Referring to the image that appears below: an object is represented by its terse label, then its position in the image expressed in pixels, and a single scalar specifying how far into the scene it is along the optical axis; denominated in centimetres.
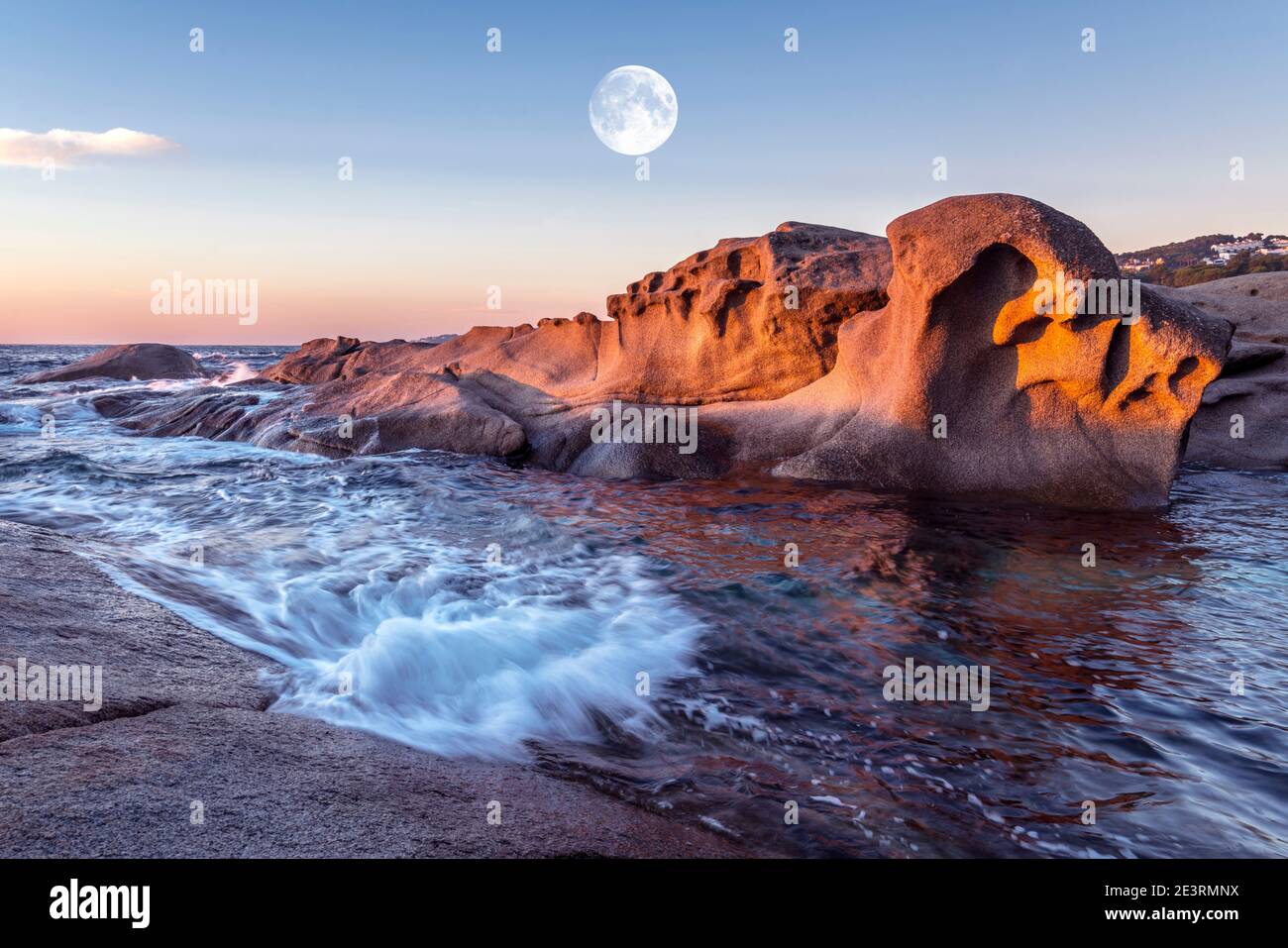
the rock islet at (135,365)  2269
